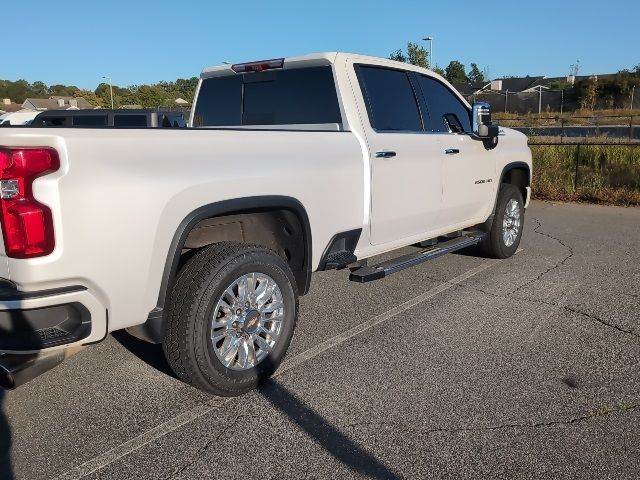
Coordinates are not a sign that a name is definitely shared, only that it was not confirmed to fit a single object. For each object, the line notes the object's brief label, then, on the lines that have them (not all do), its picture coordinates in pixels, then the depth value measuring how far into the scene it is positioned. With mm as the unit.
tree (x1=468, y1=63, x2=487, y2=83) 90938
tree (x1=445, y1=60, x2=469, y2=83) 79862
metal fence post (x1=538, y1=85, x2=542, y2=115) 44669
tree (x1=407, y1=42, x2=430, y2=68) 29156
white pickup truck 2594
